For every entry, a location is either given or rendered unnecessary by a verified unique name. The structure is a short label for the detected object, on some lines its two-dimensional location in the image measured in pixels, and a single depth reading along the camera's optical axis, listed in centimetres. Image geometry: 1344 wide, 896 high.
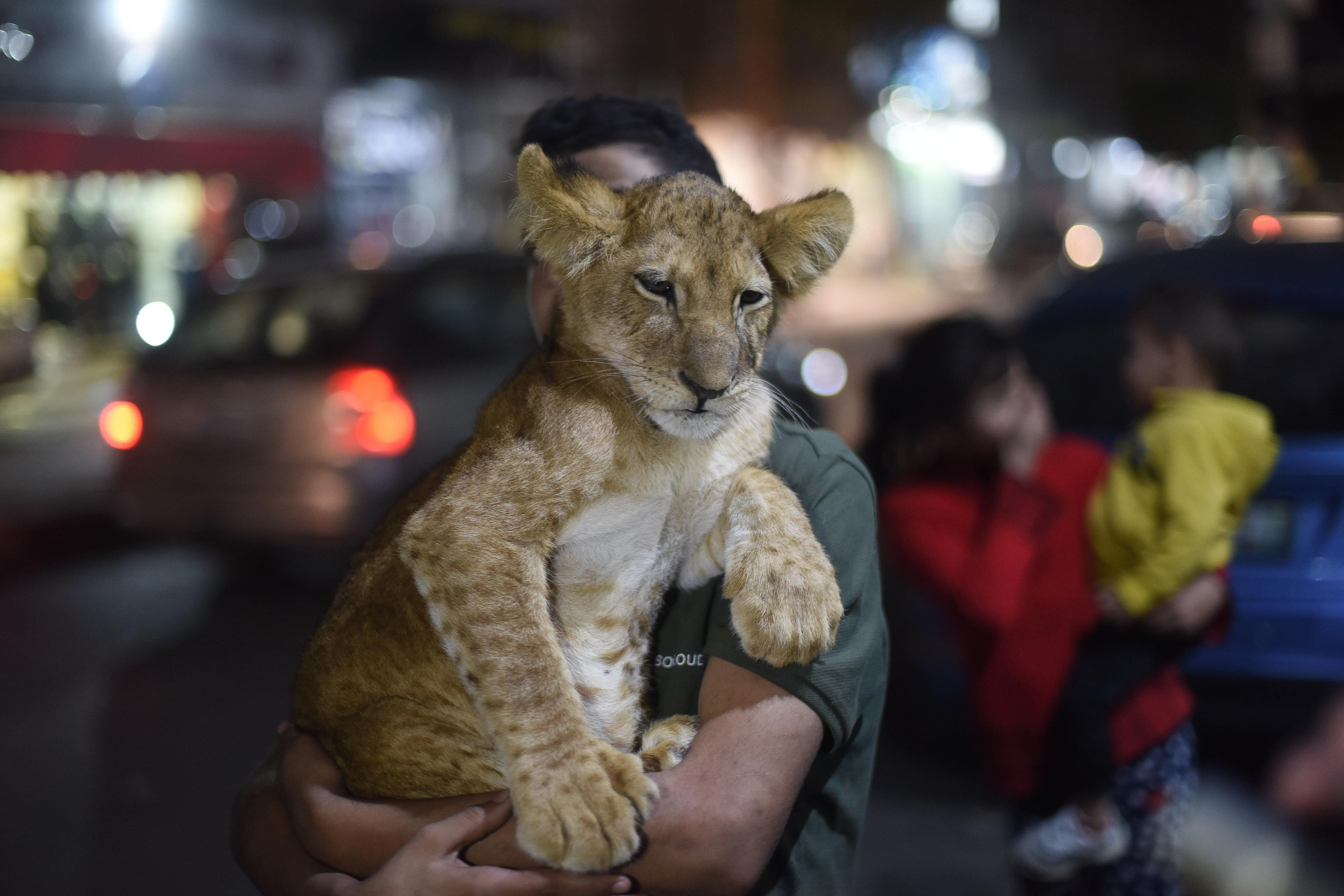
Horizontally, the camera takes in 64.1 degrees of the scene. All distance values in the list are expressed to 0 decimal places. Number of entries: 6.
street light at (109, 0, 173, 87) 1248
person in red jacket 313
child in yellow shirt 312
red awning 1041
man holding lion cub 144
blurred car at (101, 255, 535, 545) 644
